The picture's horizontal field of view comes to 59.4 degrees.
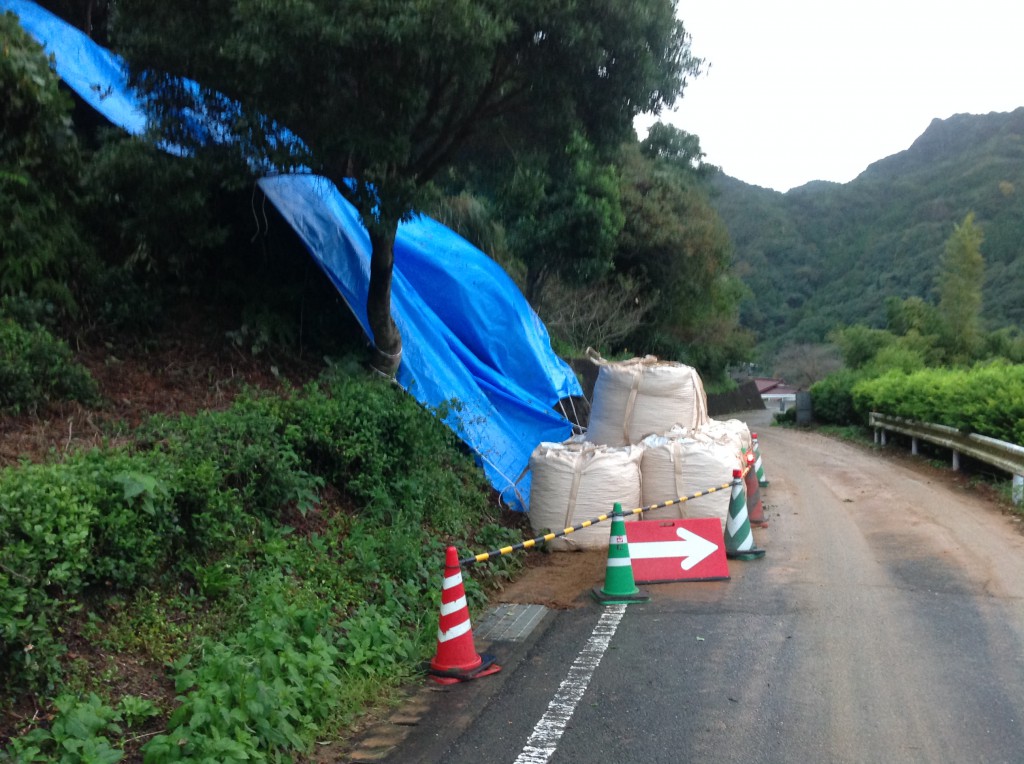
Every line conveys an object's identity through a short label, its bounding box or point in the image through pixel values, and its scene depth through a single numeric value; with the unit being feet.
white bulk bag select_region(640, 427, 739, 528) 29.76
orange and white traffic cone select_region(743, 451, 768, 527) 33.86
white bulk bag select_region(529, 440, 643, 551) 29.42
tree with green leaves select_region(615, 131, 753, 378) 75.20
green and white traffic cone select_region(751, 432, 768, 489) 41.75
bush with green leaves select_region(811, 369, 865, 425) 96.73
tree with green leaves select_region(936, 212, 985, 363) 118.73
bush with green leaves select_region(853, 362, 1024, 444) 42.80
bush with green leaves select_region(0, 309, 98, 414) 22.23
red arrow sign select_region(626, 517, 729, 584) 24.72
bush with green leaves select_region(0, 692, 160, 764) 12.15
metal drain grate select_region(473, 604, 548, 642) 20.13
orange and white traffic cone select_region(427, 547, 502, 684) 17.39
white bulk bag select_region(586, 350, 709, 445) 34.06
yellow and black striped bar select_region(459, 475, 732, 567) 20.33
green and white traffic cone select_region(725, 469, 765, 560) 27.53
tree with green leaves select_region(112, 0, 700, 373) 24.25
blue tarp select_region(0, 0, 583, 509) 33.12
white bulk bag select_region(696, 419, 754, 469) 32.50
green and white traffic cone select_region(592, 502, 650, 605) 22.81
